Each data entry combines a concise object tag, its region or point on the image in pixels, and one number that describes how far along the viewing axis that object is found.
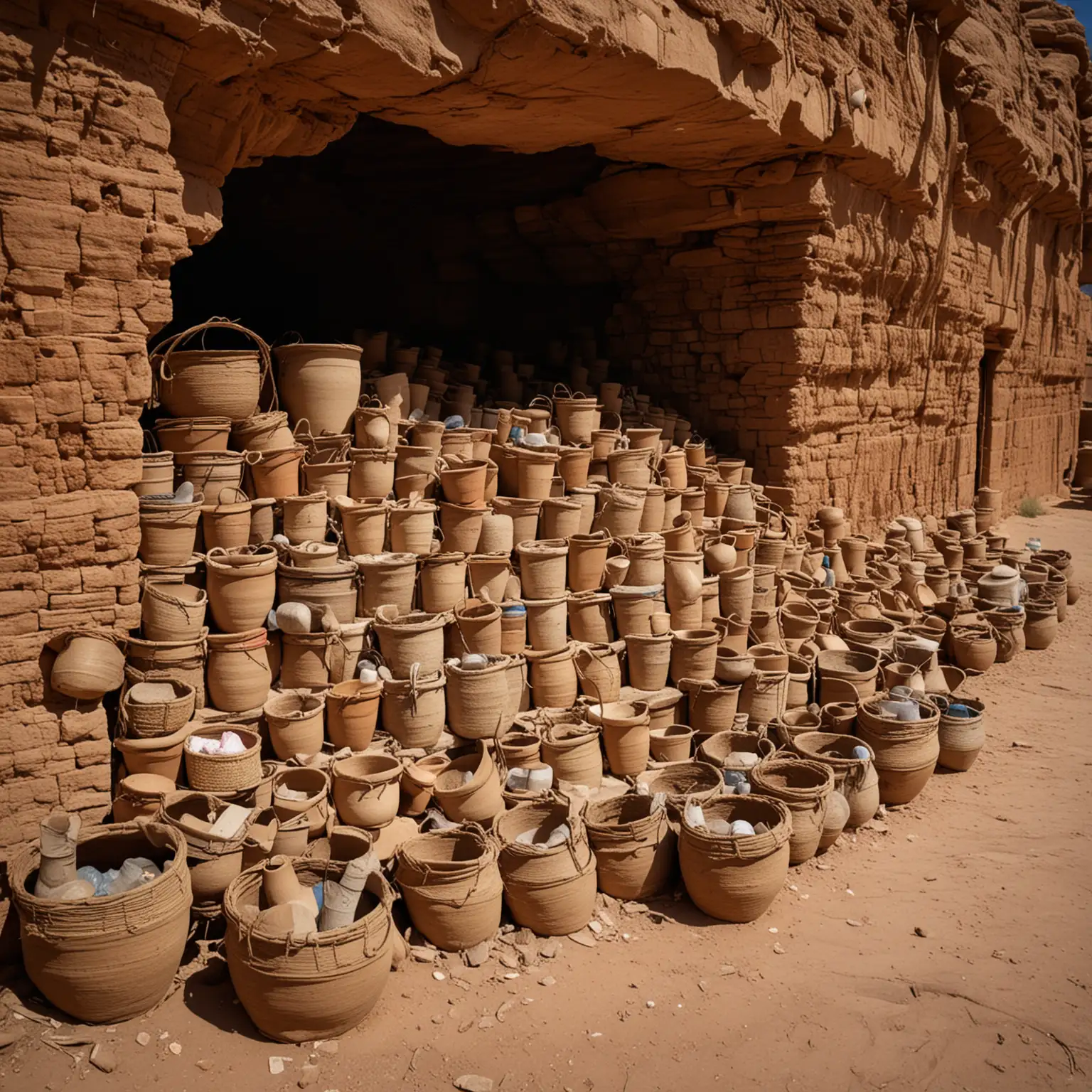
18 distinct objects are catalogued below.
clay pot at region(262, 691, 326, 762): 4.63
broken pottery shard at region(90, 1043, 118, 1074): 3.31
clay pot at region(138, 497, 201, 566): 4.71
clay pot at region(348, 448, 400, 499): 5.79
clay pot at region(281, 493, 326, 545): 5.29
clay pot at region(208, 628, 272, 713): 4.69
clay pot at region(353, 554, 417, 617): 5.21
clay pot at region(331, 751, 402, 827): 4.38
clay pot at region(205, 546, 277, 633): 4.77
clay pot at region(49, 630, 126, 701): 4.04
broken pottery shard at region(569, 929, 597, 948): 4.20
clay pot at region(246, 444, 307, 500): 5.39
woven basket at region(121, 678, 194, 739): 4.32
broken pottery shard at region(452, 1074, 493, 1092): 3.32
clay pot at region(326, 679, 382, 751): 4.75
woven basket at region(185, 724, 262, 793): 4.25
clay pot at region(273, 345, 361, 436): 5.88
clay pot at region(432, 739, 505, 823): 4.55
